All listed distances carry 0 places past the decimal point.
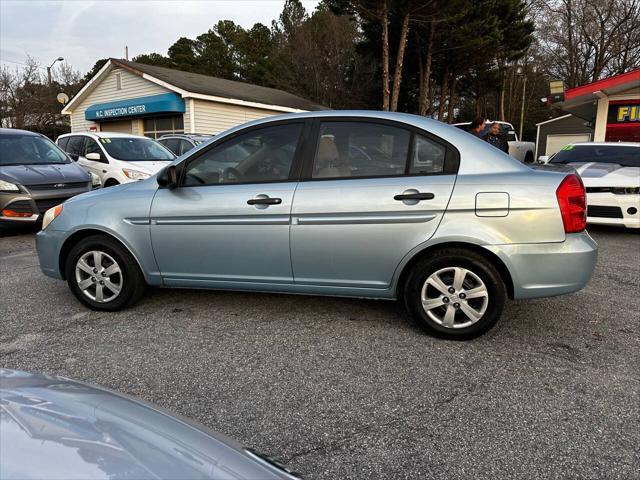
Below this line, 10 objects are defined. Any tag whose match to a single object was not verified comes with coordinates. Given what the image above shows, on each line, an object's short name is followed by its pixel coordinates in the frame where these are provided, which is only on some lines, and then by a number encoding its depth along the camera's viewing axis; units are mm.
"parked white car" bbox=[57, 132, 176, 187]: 9461
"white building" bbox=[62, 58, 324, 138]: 21203
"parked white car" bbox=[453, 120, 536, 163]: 18312
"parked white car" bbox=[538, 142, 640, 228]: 7418
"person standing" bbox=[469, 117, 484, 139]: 8688
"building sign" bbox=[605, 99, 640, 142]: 14172
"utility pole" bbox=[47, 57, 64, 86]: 31338
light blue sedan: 3277
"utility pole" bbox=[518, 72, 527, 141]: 39250
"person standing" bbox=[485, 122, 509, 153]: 8812
